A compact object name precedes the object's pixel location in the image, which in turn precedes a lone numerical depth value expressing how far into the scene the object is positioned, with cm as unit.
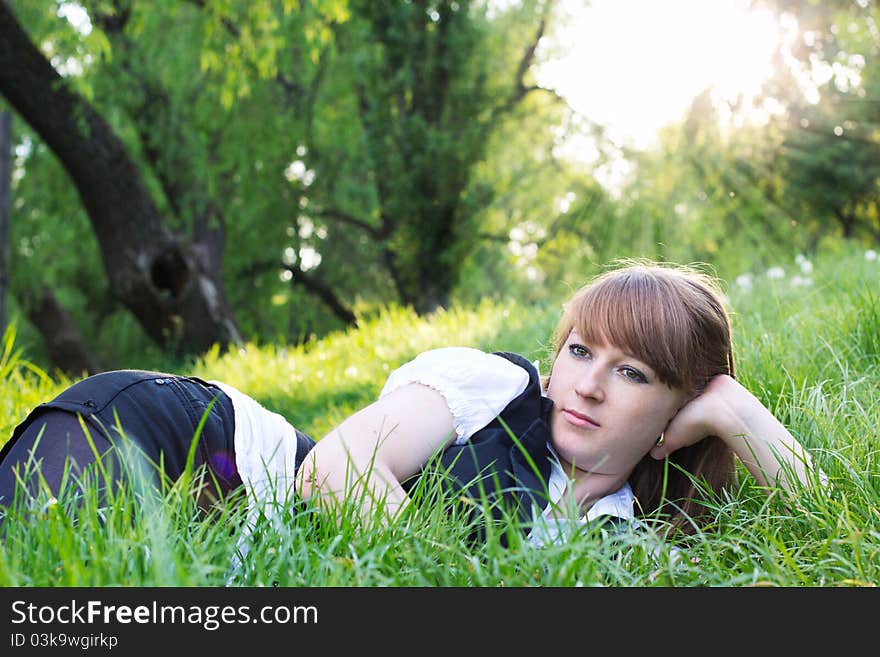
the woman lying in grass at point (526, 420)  234
